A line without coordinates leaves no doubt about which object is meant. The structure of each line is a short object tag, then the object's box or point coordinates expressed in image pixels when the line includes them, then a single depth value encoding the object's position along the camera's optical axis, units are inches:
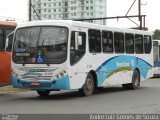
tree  4037.4
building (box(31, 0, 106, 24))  4854.8
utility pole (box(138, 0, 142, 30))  1839.8
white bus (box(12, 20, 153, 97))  721.6
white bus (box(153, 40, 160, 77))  1496.1
